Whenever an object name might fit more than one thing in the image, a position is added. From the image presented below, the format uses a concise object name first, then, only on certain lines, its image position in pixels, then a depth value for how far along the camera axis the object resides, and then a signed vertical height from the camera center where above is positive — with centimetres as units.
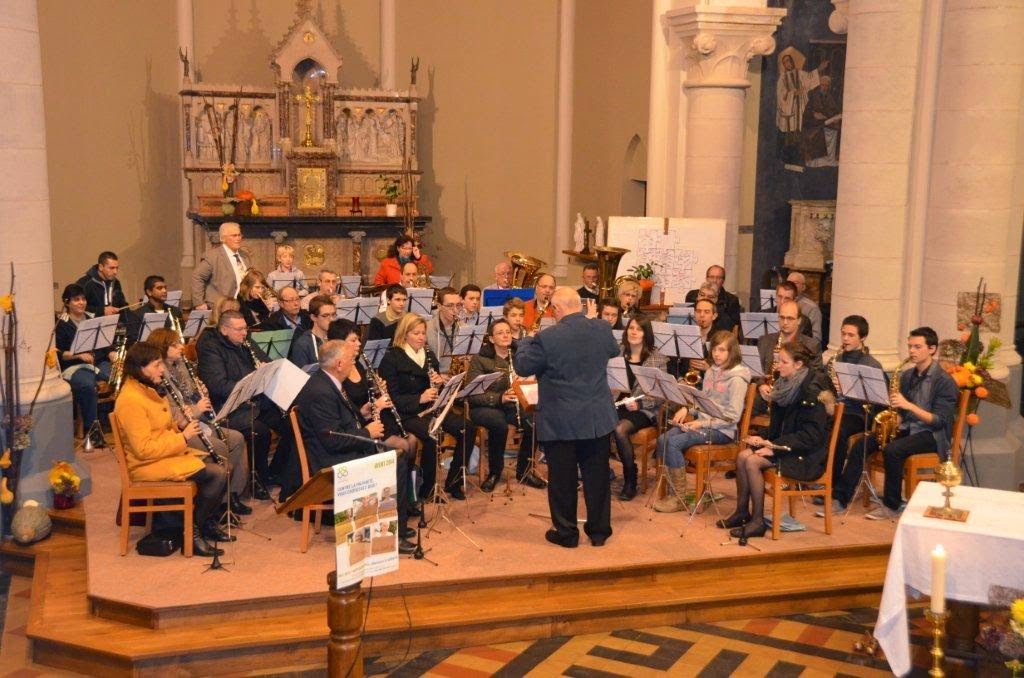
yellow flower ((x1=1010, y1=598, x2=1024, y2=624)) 469 -158
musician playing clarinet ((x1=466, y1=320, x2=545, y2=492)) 896 -165
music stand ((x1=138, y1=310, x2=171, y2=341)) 966 -114
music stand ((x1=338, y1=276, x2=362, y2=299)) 1208 -102
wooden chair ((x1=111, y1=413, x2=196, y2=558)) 746 -193
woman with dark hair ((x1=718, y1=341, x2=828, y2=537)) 806 -166
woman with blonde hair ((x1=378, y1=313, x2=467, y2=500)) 859 -139
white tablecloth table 601 -182
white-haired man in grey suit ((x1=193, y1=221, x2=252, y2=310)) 1145 -86
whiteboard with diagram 1265 -59
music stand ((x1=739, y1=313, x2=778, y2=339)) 1066 -116
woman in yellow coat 736 -160
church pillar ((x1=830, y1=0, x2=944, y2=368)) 955 +23
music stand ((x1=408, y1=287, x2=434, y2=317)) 1088 -104
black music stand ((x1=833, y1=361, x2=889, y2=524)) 825 -131
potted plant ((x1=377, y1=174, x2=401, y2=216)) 1582 -10
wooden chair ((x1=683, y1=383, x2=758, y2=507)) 848 -184
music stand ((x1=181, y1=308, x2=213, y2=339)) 995 -118
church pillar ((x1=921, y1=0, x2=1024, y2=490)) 928 +9
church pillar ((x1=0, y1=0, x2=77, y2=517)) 809 -39
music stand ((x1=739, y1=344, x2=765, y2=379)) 904 -124
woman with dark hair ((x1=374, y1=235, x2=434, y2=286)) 1282 -82
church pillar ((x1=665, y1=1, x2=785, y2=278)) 1300 +107
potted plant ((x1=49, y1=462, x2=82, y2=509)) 836 -211
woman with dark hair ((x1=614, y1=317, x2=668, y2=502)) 892 -160
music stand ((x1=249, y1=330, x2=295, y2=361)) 927 -123
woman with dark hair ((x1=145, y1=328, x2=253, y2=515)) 782 -147
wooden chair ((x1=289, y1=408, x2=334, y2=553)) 766 -179
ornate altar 1542 +37
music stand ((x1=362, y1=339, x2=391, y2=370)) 902 -123
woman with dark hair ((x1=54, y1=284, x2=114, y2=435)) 984 -152
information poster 525 -147
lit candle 494 -157
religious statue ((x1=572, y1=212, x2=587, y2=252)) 1421 -55
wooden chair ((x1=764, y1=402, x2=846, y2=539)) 802 -197
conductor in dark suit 761 -137
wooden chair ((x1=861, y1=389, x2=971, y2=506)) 827 -186
